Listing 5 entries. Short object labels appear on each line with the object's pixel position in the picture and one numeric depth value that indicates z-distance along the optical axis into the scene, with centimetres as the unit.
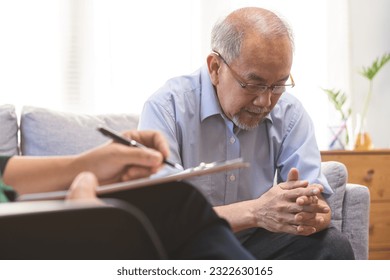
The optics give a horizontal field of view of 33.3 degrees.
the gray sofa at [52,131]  221
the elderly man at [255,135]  162
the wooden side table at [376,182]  308
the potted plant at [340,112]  326
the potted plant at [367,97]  331
